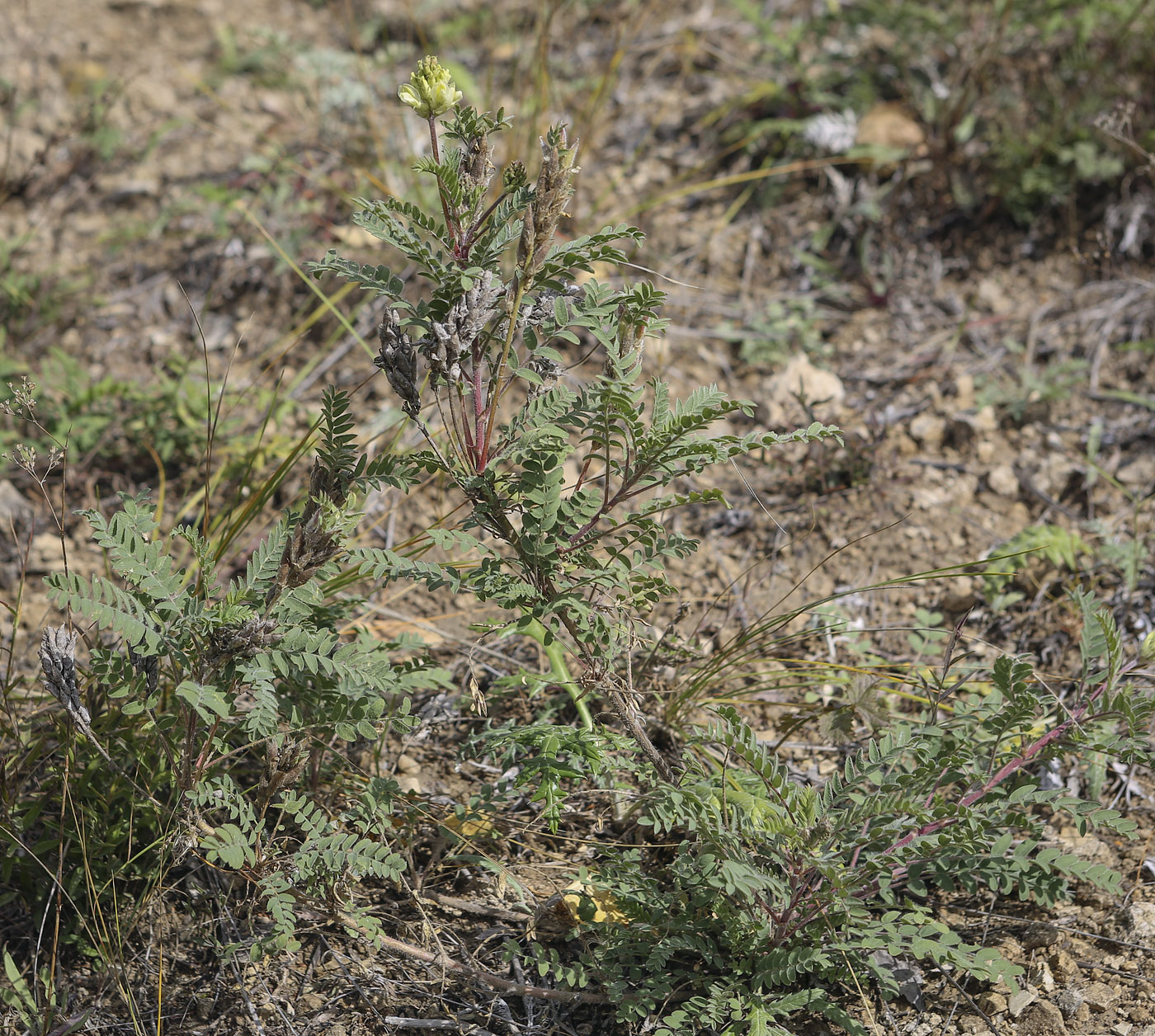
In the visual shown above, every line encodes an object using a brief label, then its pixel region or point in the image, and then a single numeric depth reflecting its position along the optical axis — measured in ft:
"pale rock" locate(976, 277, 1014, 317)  12.12
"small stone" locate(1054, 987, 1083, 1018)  6.59
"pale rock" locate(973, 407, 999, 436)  10.89
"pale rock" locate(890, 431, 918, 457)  10.86
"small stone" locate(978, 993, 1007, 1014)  6.68
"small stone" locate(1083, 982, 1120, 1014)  6.57
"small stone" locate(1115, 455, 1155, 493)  10.13
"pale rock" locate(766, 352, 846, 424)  11.10
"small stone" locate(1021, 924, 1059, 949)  7.00
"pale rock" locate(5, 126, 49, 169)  14.23
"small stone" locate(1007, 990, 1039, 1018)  6.61
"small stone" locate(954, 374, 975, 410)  11.18
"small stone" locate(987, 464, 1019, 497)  10.41
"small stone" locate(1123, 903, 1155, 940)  6.91
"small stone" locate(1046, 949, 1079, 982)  6.81
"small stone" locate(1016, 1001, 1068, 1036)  6.50
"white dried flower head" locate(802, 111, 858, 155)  13.07
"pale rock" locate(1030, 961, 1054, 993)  6.77
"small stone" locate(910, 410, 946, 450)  10.93
